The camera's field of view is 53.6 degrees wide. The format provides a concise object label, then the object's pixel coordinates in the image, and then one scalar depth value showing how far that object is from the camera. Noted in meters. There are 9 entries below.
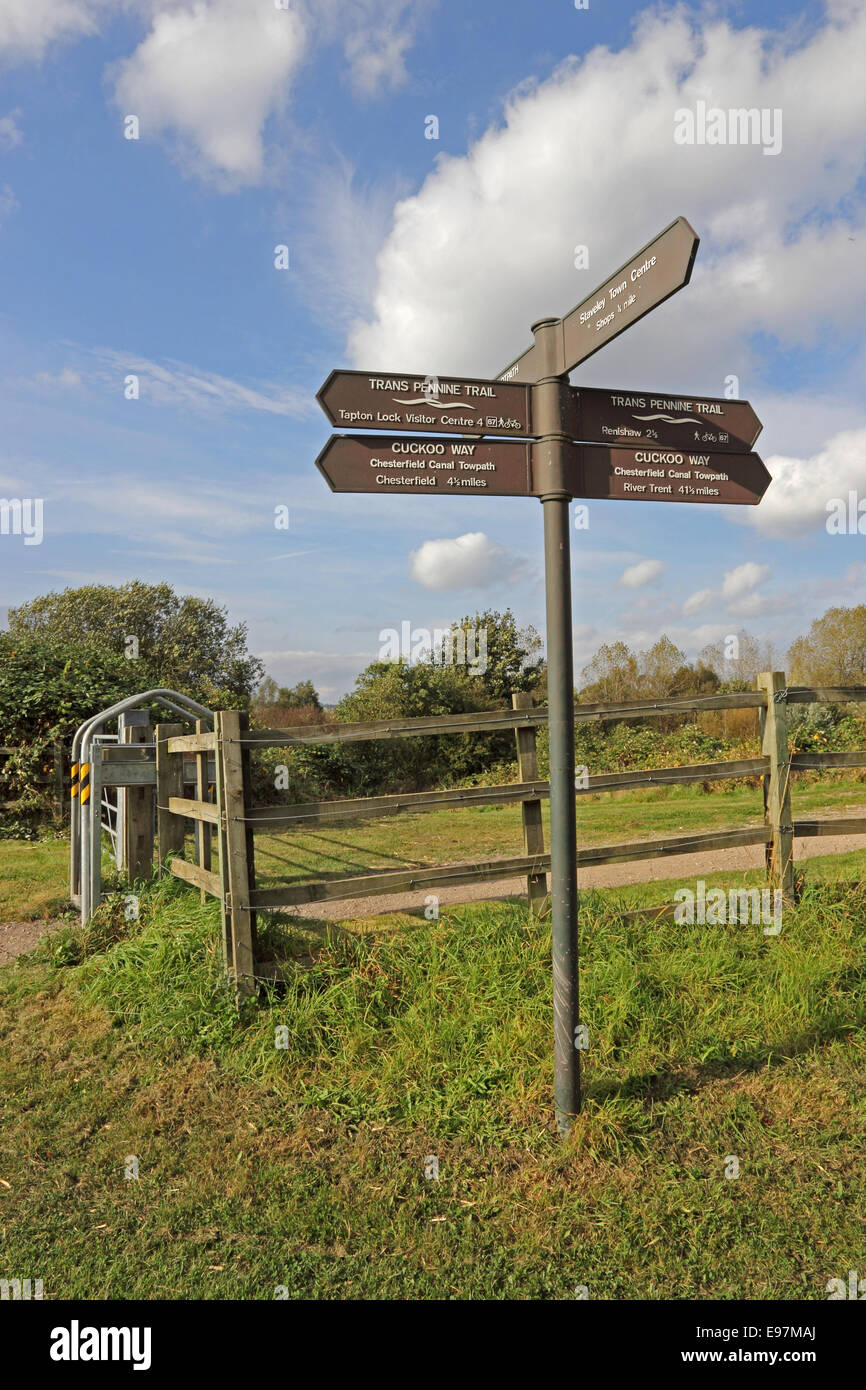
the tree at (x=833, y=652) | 26.16
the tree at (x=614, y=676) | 25.38
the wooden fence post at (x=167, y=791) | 6.49
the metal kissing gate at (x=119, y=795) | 6.47
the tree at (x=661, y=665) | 25.45
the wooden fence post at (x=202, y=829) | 5.40
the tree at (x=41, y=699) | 13.32
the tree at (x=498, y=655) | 23.19
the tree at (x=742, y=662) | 27.41
